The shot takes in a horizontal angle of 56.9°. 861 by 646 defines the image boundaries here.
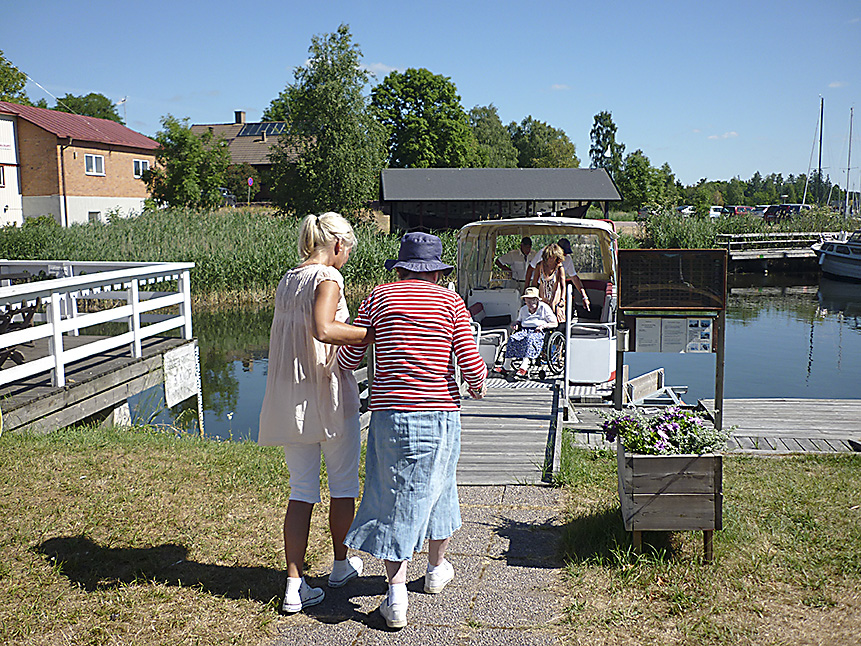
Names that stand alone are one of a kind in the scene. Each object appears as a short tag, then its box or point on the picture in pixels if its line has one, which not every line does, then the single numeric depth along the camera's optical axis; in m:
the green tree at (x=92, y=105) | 88.64
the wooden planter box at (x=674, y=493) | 4.31
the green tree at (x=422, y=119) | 64.56
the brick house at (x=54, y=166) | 42.03
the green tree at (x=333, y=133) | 43.44
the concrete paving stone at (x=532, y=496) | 5.67
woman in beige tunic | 3.89
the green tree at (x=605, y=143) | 102.00
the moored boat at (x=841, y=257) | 37.29
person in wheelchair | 10.90
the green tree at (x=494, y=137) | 89.81
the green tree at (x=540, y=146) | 90.25
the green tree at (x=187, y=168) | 40.03
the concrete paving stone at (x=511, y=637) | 3.68
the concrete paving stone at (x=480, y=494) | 5.76
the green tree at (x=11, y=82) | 52.28
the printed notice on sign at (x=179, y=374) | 11.05
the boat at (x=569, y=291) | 10.43
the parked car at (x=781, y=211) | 55.46
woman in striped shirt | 3.75
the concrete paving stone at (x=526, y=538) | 4.68
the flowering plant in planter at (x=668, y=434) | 4.44
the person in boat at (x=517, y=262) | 13.74
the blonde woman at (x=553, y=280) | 11.15
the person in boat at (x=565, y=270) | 11.17
